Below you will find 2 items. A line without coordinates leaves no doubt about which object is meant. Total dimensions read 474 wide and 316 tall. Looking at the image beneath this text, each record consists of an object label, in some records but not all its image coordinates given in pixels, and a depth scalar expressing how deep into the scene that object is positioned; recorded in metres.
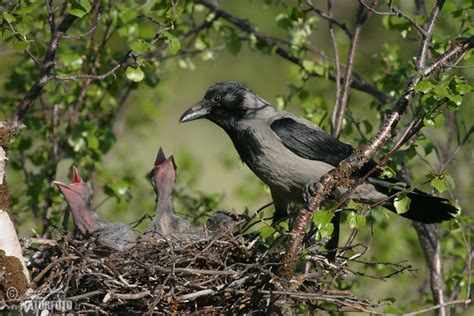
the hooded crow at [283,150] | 11.39
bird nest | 8.77
